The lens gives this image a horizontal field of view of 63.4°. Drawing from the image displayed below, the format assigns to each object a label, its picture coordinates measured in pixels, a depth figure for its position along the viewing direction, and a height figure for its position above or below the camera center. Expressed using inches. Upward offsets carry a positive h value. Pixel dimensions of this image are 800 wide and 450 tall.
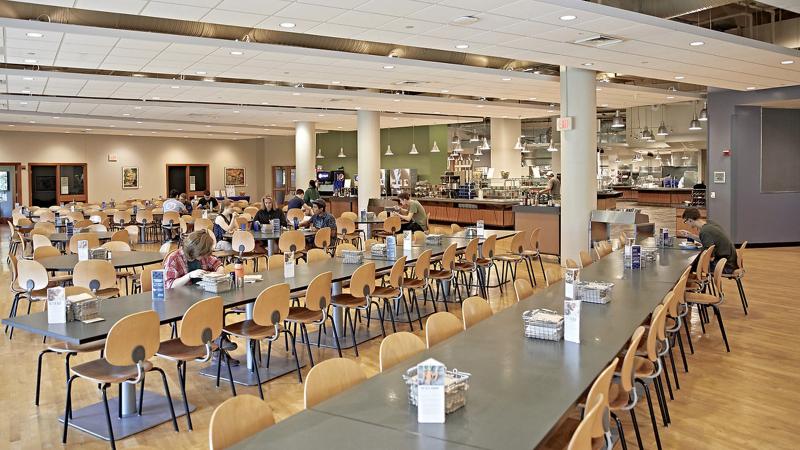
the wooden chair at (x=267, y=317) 186.4 -34.5
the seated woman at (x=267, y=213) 401.4 -8.3
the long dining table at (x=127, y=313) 154.3 -29.9
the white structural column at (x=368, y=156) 629.3 +41.5
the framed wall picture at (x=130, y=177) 901.2 +33.7
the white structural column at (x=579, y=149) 400.8 +28.9
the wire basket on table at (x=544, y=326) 142.5 -28.9
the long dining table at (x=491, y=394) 92.3 -33.3
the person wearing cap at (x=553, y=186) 602.0 +9.5
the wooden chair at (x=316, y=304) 208.8 -34.1
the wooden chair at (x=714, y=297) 243.3 -39.5
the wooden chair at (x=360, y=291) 228.7 -32.8
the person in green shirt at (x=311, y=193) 621.0 +5.9
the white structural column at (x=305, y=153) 728.3 +52.5
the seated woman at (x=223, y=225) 386.0 -14.7
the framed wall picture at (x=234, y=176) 1013.8 +38.0
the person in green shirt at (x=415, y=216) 427.5 -12.1
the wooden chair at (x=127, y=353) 149.2 -35.5
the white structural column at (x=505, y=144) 766.5 +62.5
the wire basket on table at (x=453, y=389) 101.0 -30.5
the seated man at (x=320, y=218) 391.9 -11.5
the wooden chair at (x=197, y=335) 166.9 -35.2
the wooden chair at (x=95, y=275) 235.1 -26.8
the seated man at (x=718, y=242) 288.2 -21.6
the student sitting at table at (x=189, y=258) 206.4 -18.5
